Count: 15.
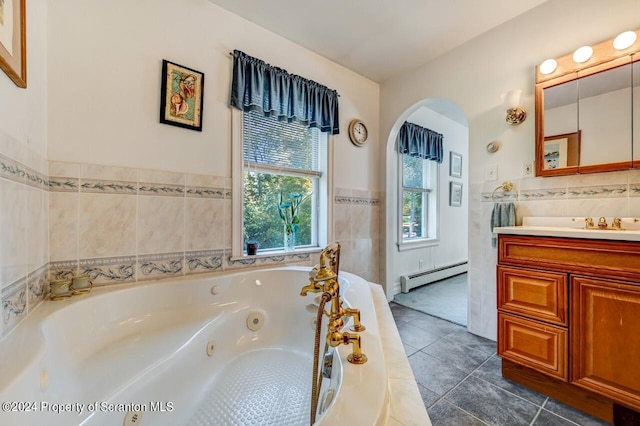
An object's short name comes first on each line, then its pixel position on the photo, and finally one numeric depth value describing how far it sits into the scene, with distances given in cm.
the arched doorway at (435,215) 285
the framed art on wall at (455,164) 397
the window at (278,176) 205
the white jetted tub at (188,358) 71
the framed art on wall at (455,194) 398
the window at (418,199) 352
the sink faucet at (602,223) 143
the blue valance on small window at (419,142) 323
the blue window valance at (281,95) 186
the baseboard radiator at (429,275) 318
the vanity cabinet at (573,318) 113
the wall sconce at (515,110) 184
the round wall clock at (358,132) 259
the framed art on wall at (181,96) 159
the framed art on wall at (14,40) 84
